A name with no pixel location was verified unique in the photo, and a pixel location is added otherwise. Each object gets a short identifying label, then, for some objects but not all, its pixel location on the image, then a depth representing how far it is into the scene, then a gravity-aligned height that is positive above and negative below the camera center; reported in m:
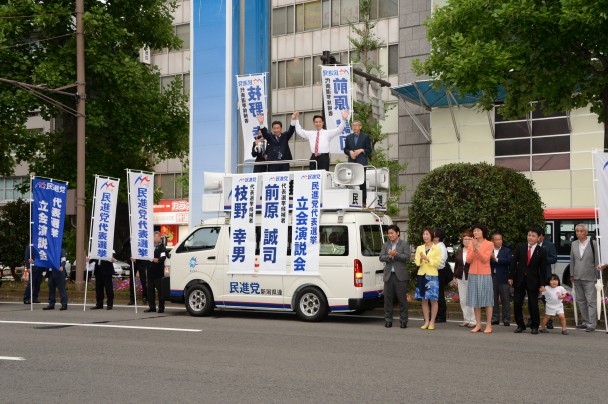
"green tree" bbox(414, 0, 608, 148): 15.05 +4.05
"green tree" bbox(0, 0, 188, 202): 24.44 +5.65
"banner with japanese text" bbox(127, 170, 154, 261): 18.20 +1.14
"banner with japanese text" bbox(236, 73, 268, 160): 20.25 +4.03
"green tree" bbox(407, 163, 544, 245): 19.86 +1.49
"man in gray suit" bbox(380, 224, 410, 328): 14.04 -0.22
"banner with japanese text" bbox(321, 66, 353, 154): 20.09 +4.30
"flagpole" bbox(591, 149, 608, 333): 13.59 -0.02
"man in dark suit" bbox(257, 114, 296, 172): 17.03 +2.52
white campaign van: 14.57 -0.07
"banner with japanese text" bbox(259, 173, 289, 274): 15.26 +0.67
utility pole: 22.44 +2.65
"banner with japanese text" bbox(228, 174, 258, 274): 15.58 +0.74
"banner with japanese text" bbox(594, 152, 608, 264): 13.46 +1.08
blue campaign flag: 19.09 +1.06
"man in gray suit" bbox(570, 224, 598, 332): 13.70 -0.23
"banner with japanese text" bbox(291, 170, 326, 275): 14.82 +0.73
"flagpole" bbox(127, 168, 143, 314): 18.16 +0.79
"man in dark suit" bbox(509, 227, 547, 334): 13.31 -0.23
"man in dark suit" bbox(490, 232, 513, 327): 14.40 -0.16
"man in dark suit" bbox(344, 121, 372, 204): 16.03 +2.33
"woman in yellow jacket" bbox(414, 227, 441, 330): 13.78 -0.25
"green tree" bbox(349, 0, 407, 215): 30.59 +5.40
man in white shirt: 16.58 +2.52
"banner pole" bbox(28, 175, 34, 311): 19.38 -0.19
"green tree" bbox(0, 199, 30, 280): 31.61 +1.28
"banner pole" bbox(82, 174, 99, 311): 18.77 +1.42
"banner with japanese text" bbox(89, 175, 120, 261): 18.59 +1.06
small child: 13.22 -0.63
